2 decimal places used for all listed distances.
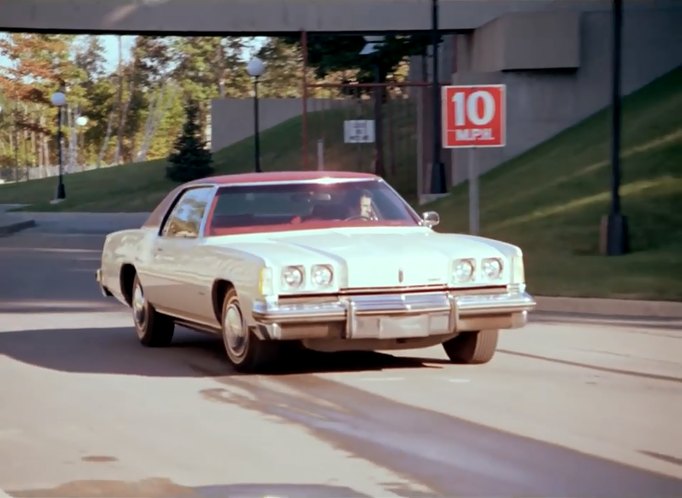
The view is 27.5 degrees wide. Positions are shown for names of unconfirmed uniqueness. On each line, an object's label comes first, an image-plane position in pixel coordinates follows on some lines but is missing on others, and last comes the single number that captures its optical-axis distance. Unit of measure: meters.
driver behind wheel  11.78
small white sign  30.48
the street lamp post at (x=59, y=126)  53.60
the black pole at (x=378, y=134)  37.46
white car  10.06
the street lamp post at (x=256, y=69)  40.81
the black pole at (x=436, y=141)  31.03
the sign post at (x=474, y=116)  17.27
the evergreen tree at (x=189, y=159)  54.50
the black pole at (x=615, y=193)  19.67
